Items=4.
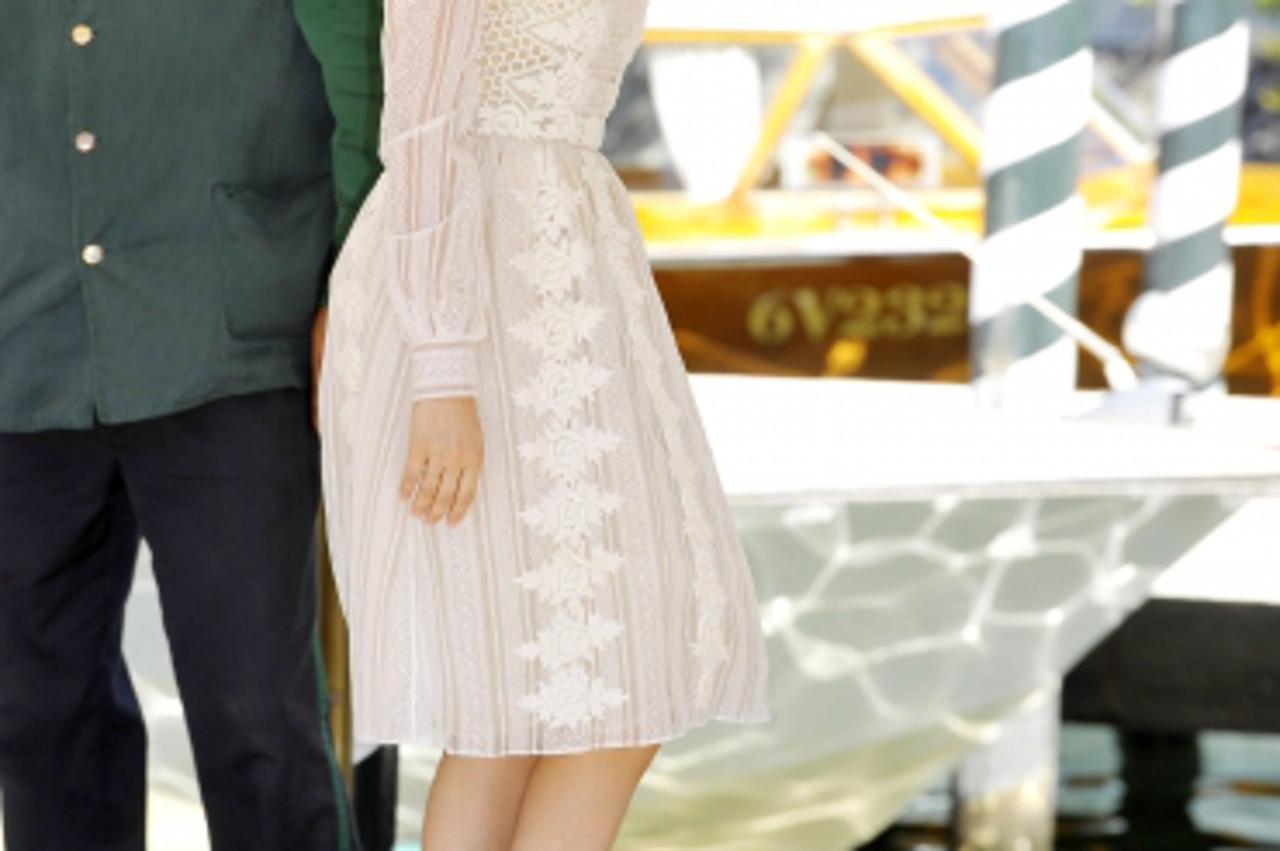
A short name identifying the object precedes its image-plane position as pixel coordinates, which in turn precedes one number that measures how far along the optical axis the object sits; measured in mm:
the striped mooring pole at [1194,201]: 12553
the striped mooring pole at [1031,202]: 12242
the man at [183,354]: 5835
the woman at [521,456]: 5547
